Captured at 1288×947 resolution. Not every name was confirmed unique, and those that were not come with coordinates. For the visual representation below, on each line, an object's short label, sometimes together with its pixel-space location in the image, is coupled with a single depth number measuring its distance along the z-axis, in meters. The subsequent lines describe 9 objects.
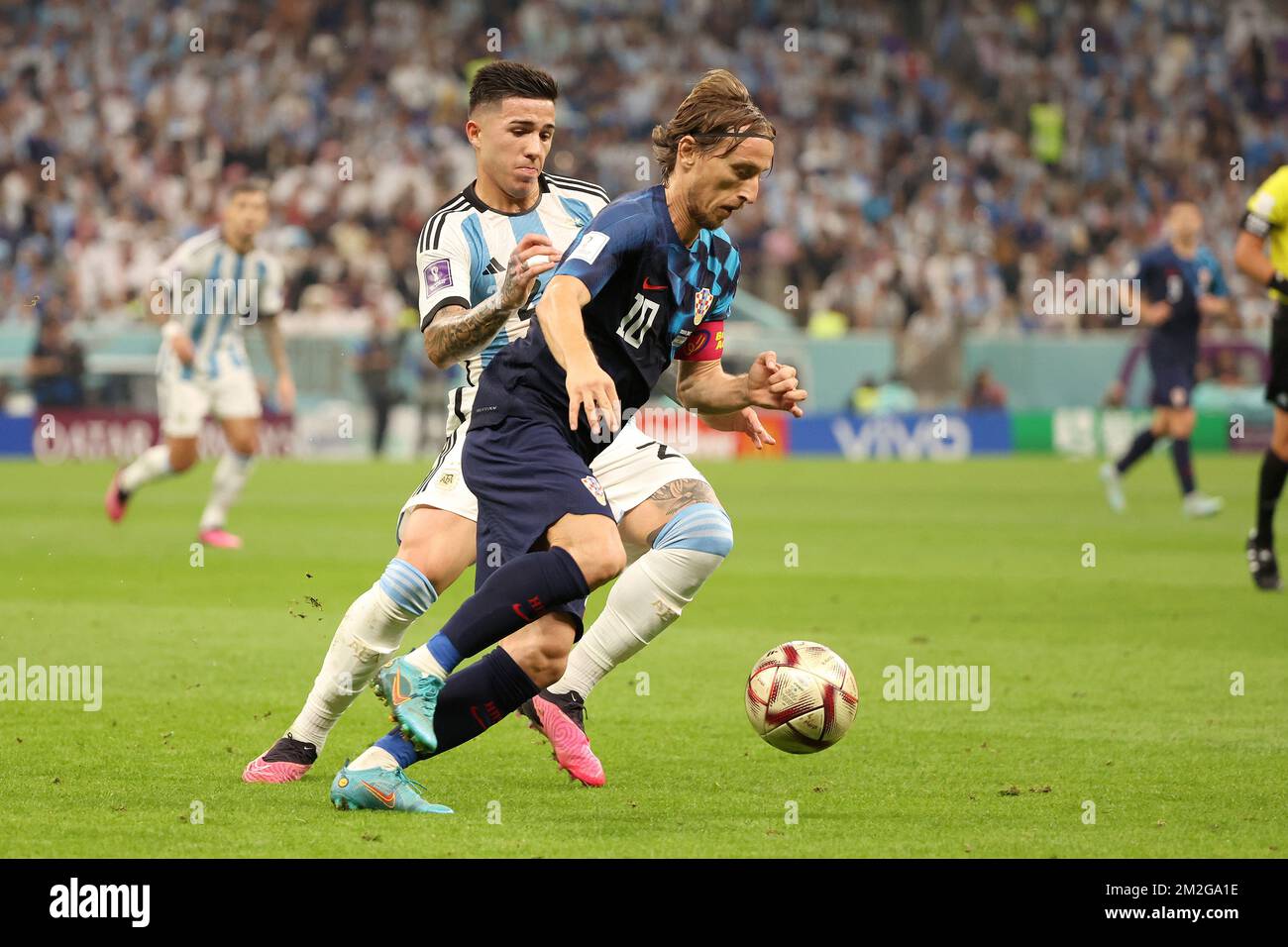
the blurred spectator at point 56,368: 23.38
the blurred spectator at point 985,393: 26.25
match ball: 5.77
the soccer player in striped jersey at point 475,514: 5.17
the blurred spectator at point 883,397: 25.77
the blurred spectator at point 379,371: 24.12
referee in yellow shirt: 10.33
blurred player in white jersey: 13.21
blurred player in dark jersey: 16.23
